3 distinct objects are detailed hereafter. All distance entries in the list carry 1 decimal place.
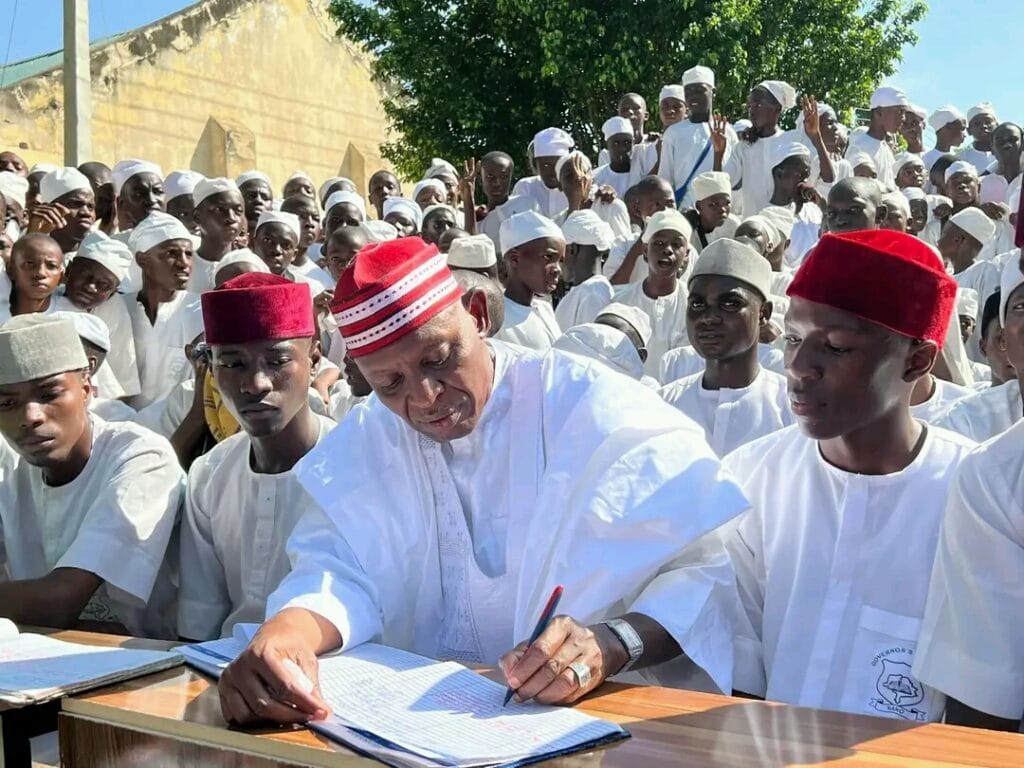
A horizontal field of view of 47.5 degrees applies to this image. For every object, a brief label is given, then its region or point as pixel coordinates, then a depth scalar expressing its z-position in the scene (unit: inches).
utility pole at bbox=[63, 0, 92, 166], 468.8
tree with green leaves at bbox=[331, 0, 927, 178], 658.8
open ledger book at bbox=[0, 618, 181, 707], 88.7
